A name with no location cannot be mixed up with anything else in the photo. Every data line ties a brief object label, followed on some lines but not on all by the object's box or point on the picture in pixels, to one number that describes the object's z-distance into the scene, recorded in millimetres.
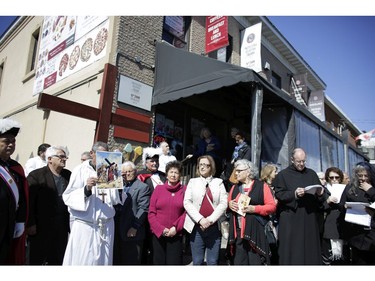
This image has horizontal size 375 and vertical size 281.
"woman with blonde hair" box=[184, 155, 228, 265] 3748
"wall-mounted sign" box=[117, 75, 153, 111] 7625
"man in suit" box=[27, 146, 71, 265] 3723
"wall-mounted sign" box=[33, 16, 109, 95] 8375
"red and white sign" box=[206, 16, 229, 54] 10078
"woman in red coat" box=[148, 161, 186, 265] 3734
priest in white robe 3234
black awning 5992
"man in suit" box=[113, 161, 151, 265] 4004
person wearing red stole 2811
